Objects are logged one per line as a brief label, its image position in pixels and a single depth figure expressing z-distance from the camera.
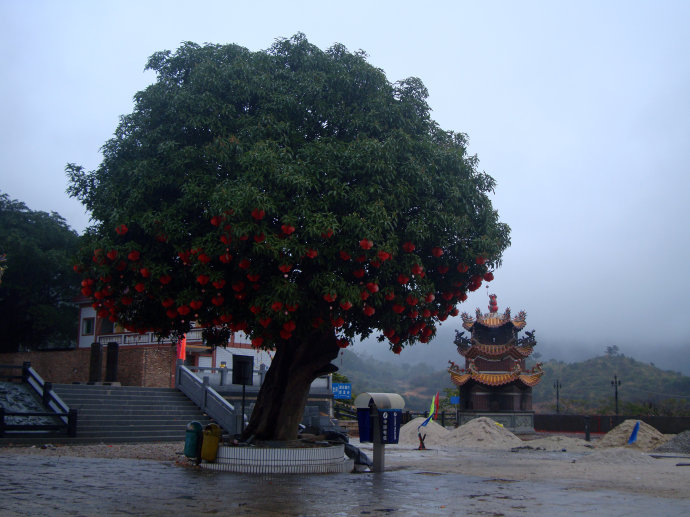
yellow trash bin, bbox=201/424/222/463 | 13.31
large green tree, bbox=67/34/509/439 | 11.40
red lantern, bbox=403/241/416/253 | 12.15
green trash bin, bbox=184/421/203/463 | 13.48
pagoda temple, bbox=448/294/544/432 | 40.03
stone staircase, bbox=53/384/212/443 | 21.69
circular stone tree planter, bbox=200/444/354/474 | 12.77
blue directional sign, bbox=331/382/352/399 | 35.87
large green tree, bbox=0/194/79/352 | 42.34
